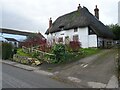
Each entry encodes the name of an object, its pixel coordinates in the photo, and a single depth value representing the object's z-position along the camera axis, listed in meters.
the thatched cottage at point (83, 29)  15.84
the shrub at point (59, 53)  9.34
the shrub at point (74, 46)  11.48
